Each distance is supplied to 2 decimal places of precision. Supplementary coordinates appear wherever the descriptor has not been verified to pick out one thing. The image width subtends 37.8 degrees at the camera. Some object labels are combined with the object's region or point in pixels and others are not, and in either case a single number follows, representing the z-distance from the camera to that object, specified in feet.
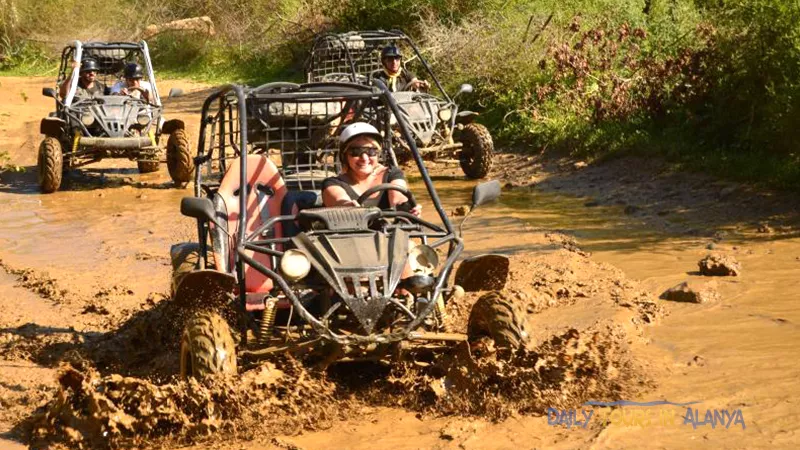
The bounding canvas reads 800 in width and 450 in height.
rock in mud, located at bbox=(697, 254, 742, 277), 26.35
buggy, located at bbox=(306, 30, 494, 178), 42.65
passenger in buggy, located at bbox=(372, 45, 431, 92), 45.16
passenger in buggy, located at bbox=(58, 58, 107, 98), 47.34
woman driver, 20.95
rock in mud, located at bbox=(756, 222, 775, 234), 30.83
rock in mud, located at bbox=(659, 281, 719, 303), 24.57
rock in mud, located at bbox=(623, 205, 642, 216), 35.25
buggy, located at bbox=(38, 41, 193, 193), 43.24
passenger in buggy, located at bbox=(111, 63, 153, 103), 47.09
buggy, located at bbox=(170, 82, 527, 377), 17.46
